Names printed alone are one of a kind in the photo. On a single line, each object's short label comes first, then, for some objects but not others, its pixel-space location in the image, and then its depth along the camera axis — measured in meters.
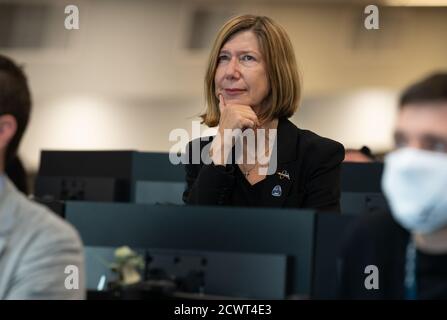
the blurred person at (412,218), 3.50
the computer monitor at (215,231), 3.78
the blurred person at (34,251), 3.54
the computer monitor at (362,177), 4.29
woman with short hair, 4.26
